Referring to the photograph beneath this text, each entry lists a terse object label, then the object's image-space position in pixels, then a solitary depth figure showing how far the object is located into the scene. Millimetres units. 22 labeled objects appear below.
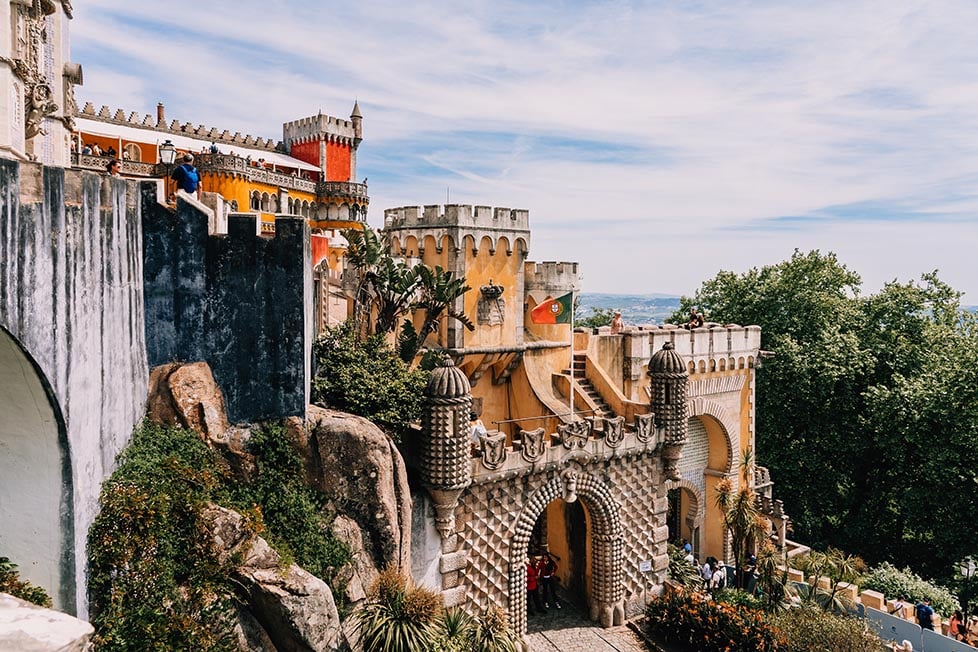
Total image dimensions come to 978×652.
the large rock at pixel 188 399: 12961
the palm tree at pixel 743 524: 22812
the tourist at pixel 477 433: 18683
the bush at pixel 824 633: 18359
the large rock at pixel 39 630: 5969
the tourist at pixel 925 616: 21469
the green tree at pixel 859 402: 30703
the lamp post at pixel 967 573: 28306
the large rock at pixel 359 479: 14539
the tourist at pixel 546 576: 22469
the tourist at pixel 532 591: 22250
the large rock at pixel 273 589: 12009
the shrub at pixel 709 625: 19250
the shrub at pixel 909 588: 24906
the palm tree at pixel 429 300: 20125
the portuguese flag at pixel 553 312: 22609
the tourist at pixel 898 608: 22266
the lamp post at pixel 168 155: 14399
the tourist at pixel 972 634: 21511
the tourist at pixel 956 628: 21469
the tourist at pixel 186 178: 14094
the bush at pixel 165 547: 10508
